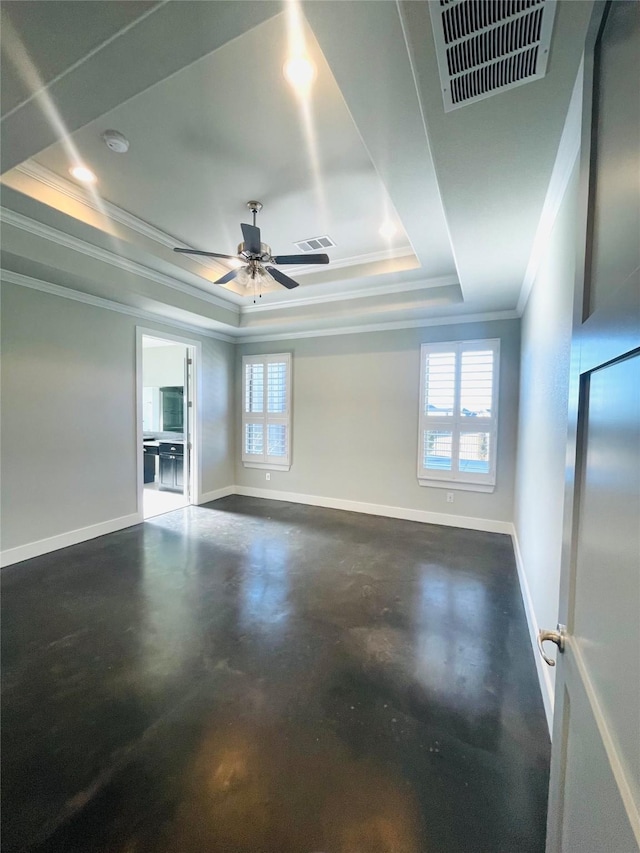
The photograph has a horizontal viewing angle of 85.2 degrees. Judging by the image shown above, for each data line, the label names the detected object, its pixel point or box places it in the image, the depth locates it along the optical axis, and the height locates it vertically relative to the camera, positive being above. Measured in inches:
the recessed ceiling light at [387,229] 120.0 +66.0
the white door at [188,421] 206.7 -6.0
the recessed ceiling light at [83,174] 94.3 +64.8
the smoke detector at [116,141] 81.0 +64.0
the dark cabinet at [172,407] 282.2 +3.0
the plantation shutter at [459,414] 164.2 +0.8
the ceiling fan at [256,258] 101.9 +49.6
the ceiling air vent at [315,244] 132.5 +66.2
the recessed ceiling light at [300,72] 63.6 +64.3
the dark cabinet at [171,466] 238.4 -38.4
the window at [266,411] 217.2 +0.9
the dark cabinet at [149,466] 259.6 -42.4
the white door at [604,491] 20.6 -5.5
